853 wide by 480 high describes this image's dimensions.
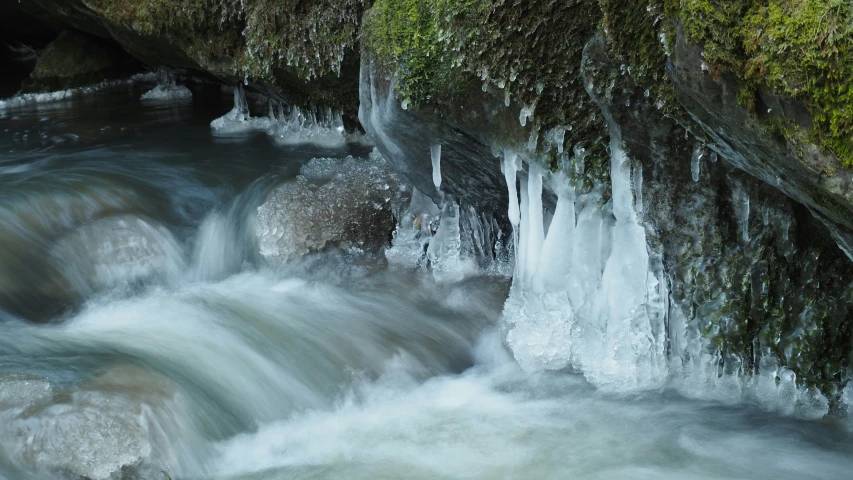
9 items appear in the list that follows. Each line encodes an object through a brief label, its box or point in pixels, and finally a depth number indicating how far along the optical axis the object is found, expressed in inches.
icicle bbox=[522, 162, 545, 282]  178.1
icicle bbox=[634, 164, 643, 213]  157.0
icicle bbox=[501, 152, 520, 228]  178.4
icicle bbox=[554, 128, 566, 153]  168.4
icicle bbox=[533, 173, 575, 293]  175.0
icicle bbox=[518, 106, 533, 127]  168.3
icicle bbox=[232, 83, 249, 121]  348.8
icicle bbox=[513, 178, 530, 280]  187.6
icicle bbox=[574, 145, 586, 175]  168.1
